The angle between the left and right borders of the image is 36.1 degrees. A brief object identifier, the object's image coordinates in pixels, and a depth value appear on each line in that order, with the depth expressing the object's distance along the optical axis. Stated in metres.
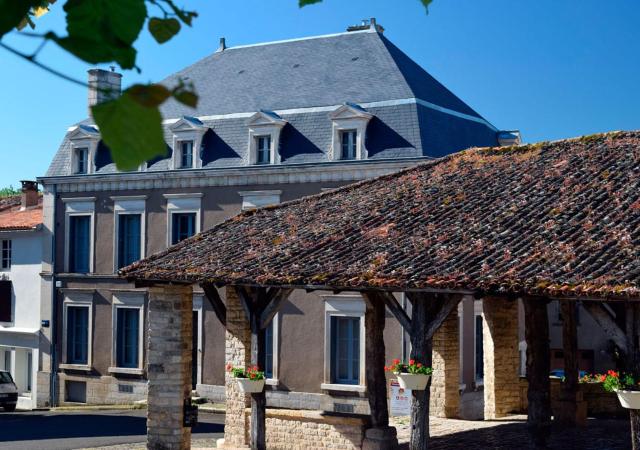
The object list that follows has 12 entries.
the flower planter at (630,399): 9.84
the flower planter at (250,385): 13.45
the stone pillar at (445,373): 17.23
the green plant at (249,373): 13.44
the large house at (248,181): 22.83
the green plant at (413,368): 11.73
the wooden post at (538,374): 12.76
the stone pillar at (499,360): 17.66
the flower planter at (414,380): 11.73
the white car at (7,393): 24.52
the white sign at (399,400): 19.00
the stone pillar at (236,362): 14.80
